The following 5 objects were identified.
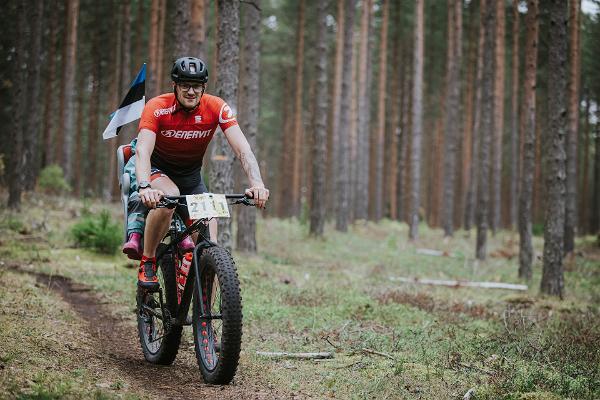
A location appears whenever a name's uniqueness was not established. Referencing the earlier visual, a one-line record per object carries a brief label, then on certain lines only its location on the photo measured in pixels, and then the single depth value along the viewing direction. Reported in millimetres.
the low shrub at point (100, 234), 12742
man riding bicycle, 5613
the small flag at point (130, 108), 6883
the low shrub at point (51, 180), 20922
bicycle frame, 5387
